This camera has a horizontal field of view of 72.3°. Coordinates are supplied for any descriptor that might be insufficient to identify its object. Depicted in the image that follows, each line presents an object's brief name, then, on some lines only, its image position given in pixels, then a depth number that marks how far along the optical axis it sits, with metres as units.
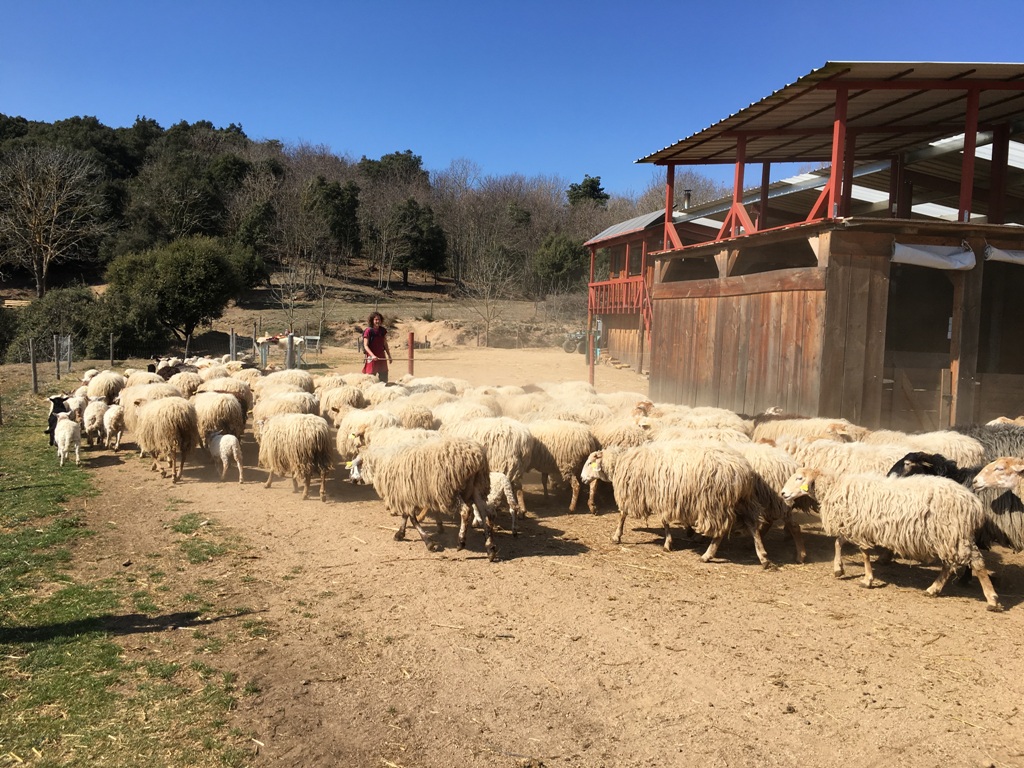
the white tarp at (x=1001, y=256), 9.96
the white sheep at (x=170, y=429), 9.67
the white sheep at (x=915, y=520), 5.44
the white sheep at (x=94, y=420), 11.33
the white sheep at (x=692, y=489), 6.47
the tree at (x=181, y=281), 29.69
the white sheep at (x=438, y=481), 6.61
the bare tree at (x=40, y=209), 37.78
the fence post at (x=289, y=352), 20.73
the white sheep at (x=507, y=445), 8.09
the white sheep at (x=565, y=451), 8.39
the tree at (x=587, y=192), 67.19
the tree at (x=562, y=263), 47.88
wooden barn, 9.74
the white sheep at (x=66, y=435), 10.19
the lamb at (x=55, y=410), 11.16
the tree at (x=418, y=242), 53.50
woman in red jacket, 13.62
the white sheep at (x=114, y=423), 11.27
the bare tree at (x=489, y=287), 36.94
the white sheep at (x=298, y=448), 8.85
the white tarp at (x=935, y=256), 9.66
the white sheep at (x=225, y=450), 9.67
